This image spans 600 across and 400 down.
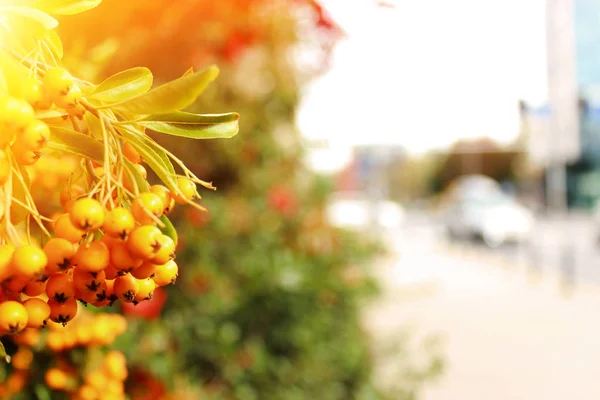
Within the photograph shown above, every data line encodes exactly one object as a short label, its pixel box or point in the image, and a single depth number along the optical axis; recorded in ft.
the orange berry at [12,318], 0.78
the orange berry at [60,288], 0.80
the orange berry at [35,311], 0.80
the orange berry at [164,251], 0.77
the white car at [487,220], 47.02
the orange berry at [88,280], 0.79
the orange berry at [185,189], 0.81
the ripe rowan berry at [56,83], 0.75
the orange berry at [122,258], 0.77
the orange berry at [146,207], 0.77
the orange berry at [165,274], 0.82
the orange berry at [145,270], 0.79
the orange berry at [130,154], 0.82
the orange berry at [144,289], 0.82
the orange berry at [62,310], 0.82
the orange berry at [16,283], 0.77
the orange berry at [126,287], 0.81
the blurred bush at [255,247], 6.09
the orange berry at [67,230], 0.77
